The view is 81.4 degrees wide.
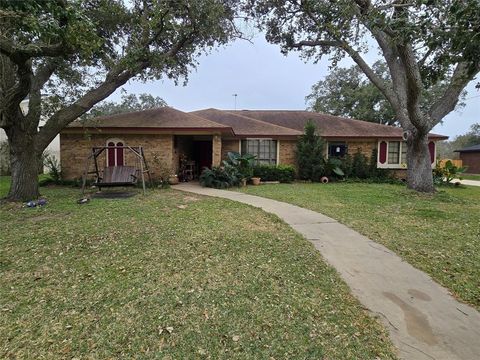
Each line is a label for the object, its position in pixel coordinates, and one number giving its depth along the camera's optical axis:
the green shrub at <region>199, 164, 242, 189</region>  11.75
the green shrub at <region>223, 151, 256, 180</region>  12.77
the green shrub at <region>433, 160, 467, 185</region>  14.91
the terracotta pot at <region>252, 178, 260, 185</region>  13.05
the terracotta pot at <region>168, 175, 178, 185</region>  12.30
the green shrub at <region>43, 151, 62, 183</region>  12.70
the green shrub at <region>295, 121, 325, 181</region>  14.10
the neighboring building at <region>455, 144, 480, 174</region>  27.39
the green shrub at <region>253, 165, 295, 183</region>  13.88
